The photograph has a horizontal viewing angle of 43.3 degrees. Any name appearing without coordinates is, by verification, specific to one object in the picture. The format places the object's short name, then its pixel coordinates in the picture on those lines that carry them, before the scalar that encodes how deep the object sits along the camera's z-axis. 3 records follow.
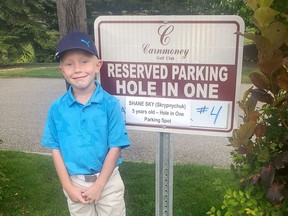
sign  1.98
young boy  2.01
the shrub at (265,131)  1.49
